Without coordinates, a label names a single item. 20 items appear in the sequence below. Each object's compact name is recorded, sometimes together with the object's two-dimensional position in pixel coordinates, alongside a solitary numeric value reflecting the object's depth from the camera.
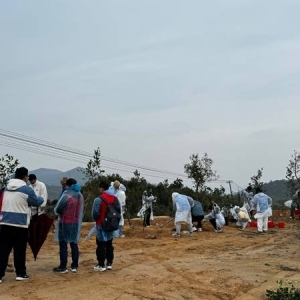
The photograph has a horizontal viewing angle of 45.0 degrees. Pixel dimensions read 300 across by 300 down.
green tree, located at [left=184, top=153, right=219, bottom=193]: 23.03
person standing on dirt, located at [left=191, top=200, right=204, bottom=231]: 11.79
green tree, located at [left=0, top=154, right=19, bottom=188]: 13.07
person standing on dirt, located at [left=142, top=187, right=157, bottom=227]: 12.72
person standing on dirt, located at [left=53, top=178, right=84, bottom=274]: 5.97
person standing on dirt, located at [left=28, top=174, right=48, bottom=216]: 7.18
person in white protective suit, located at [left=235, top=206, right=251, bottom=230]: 12.80
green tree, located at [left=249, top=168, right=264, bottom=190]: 20.13
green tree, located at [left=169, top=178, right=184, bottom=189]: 27.41
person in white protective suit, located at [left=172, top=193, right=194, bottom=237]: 10.91
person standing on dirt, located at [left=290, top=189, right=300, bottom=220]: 14.72
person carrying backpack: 6.04
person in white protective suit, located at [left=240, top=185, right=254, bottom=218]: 14.11
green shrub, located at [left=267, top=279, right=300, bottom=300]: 4.81
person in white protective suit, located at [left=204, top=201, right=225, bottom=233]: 12.04
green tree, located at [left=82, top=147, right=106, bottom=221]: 14.97
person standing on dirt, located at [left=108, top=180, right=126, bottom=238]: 9.81
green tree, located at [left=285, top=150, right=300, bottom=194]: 19.98
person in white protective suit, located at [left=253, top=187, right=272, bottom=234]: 11.94
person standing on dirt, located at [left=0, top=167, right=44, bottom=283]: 5.38
